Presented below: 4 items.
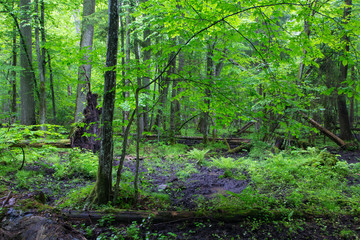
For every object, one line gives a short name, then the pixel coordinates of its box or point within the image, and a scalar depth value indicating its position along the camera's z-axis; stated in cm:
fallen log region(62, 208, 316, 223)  342
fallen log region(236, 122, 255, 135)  1642
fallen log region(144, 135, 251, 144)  1275
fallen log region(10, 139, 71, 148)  774
